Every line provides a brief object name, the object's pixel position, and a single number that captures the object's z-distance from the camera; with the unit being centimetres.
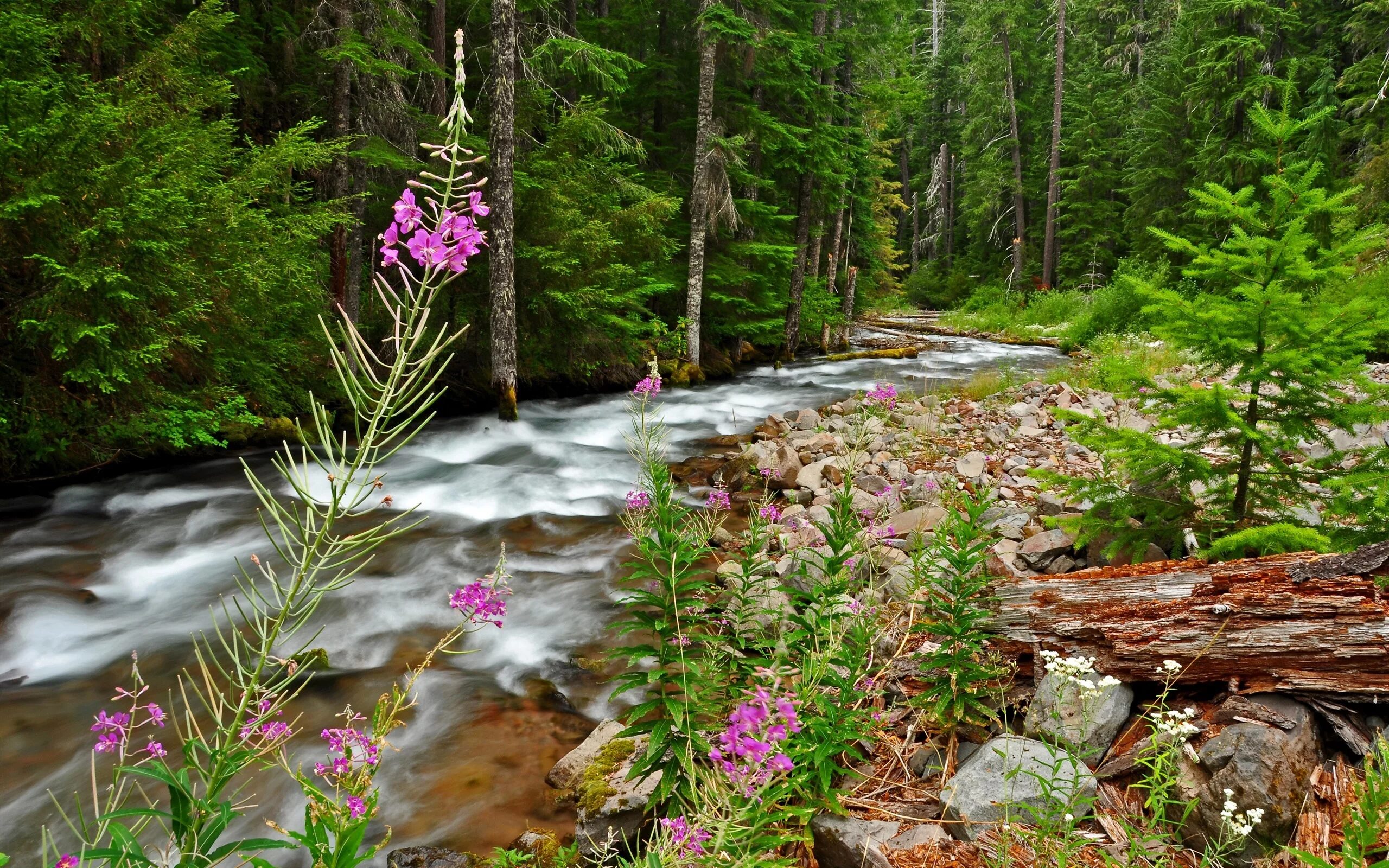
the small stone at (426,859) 323
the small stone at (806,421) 1048
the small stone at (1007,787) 245
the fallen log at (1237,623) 254
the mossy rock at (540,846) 318
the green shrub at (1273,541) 325
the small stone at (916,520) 555
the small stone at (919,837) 250
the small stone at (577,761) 377
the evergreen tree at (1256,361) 349
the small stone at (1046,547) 468
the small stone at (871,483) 690
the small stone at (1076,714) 272
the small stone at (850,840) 242
